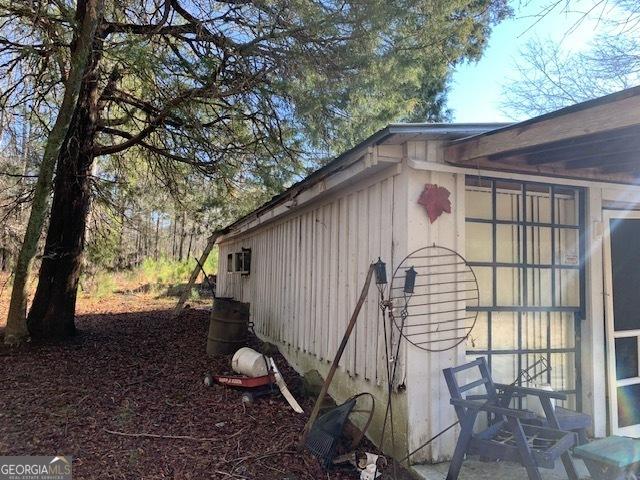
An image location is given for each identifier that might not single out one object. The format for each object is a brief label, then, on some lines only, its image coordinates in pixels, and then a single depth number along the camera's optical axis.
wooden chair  2.38
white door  3.79
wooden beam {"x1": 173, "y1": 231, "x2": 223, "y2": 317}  9.55
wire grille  3.24
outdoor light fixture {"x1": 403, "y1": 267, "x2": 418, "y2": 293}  3.16
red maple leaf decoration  3.24
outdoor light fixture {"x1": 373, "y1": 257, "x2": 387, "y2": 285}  3.37
